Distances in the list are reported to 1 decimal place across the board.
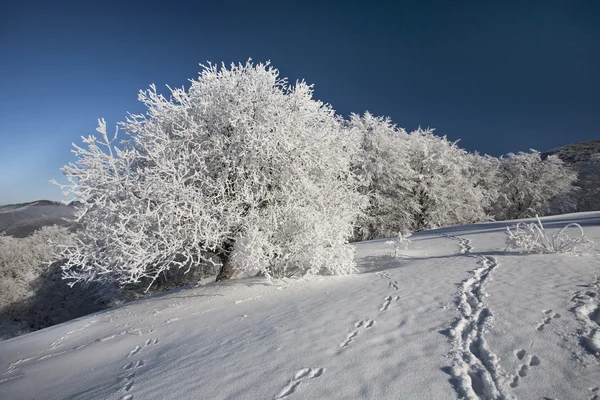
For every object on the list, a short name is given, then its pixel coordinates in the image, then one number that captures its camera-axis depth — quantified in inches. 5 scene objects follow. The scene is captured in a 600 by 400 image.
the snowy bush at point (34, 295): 775.1
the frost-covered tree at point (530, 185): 1344.7
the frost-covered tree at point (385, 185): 877.2
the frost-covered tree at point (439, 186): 954.7
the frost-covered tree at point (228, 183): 303.3
